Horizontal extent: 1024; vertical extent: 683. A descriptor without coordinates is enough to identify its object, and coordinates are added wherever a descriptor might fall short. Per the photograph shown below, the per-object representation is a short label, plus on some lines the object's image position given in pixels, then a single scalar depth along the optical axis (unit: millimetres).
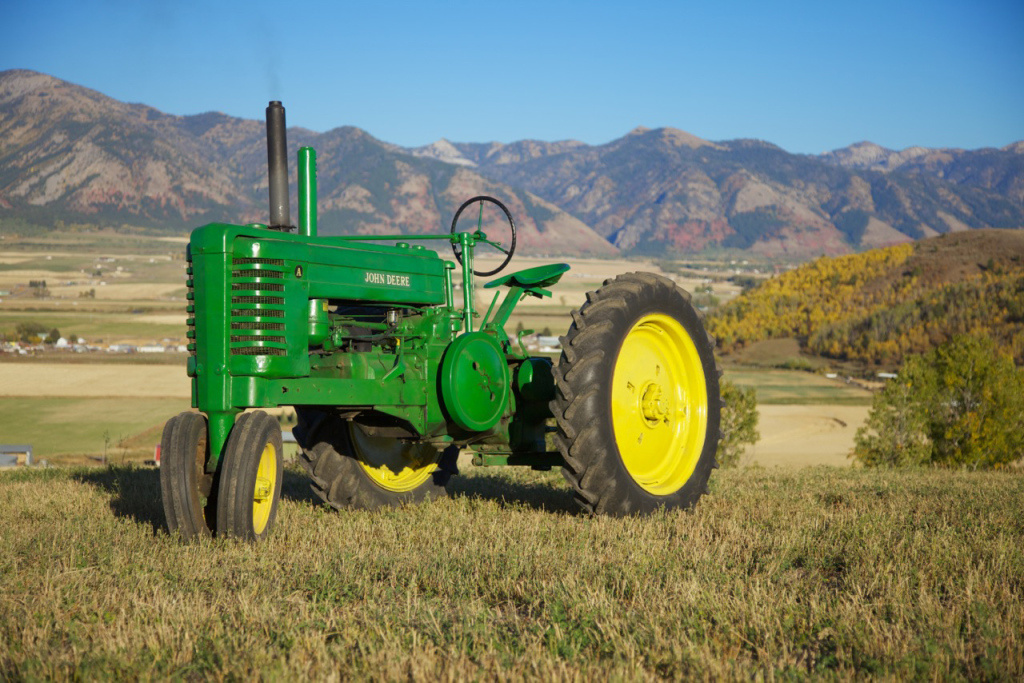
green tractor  5543
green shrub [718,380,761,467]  32750
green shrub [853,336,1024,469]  25203
